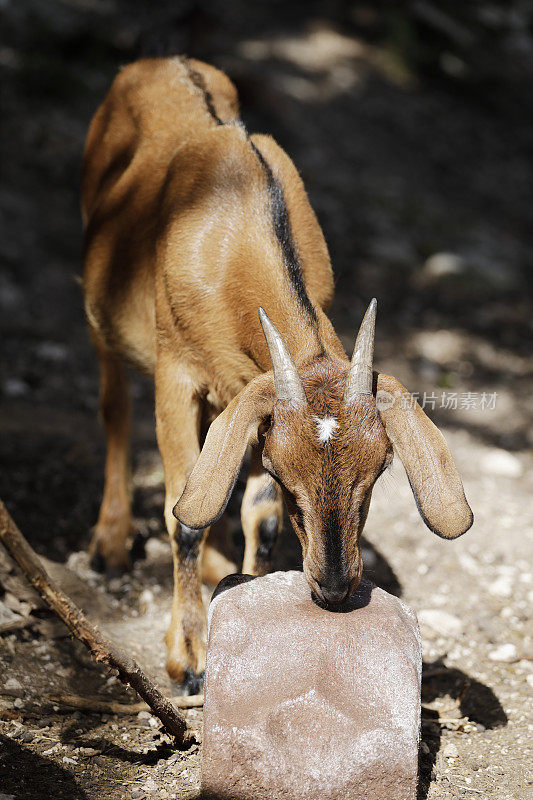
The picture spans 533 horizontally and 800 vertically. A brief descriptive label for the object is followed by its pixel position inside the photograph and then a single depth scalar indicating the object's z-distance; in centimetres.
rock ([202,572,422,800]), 607
